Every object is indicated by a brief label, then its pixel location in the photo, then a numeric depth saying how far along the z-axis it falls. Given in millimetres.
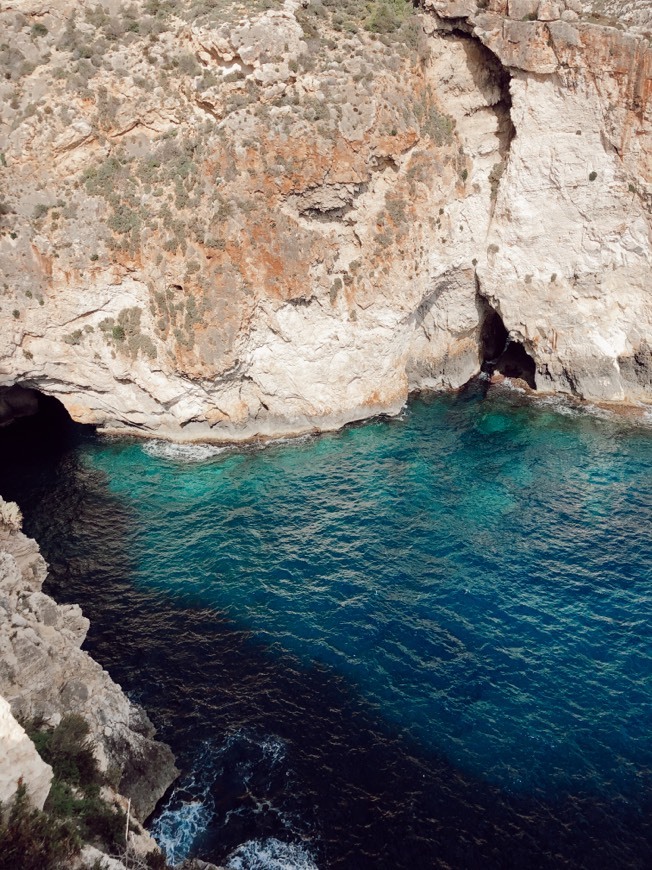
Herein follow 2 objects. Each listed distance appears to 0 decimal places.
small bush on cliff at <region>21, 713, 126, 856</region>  12969
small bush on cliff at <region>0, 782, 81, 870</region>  10344
